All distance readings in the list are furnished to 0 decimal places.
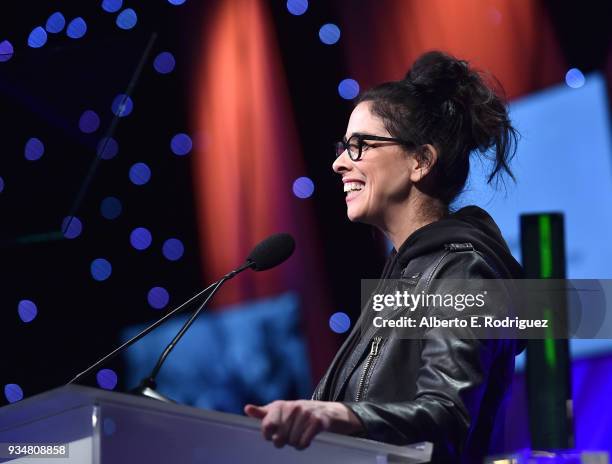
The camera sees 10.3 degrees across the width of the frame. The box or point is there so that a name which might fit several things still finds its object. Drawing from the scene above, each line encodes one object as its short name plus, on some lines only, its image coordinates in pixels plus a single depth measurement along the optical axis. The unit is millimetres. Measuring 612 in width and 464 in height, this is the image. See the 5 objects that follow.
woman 4673
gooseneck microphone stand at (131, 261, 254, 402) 4795
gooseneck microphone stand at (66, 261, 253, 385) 4830
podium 4520
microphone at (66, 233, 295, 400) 4944
